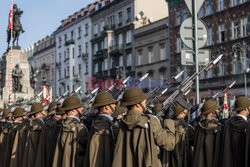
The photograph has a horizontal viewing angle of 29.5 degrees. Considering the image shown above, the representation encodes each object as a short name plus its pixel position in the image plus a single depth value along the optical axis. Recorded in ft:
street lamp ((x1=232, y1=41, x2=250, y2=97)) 110.75
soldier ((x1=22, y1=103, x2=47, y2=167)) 32.07
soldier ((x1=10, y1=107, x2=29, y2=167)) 34.66
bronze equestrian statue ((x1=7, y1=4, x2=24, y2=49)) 95.66
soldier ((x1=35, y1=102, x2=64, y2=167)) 28.81
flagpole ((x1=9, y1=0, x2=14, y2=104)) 86.98
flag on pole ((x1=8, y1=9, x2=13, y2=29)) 91.66
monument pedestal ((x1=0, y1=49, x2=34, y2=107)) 92.02
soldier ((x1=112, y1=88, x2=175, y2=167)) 19.43
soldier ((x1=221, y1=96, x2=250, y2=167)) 23.02
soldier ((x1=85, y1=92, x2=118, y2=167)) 21.81
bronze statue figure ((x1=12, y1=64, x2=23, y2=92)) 90.89
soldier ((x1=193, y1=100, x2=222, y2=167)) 25.75
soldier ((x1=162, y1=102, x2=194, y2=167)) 26.05
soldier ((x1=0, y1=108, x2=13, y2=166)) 40.53
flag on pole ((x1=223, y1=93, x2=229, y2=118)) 58.60
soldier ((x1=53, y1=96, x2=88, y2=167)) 24.25
